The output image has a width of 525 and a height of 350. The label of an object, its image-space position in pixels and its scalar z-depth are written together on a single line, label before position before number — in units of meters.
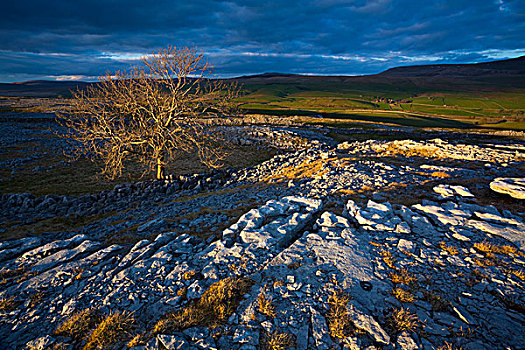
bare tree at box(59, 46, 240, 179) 18.53
